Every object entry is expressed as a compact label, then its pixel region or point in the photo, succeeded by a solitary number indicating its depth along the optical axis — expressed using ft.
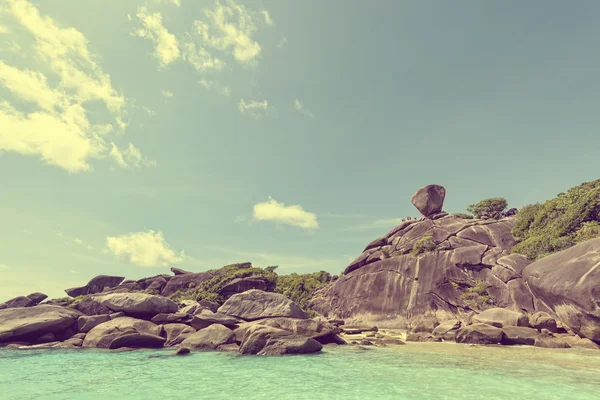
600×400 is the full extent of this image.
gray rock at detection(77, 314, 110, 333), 68.44
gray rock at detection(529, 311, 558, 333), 59.26
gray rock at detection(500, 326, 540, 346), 55.11
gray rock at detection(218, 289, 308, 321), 67.59
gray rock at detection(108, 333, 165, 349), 56.34
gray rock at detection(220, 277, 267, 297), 138.51
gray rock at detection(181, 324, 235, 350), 56.65
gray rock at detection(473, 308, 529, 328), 63.26
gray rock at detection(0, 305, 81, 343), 62.95
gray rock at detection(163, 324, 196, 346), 61.41
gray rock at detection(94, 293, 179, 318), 68.64
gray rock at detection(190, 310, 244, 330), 64.28
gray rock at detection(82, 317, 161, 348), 59.26
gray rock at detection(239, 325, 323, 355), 48.73
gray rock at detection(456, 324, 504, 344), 56.49
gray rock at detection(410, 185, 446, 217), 136.36
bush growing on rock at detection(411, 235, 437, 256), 101.48
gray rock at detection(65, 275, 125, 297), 157.17
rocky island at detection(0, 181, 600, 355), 53.36
